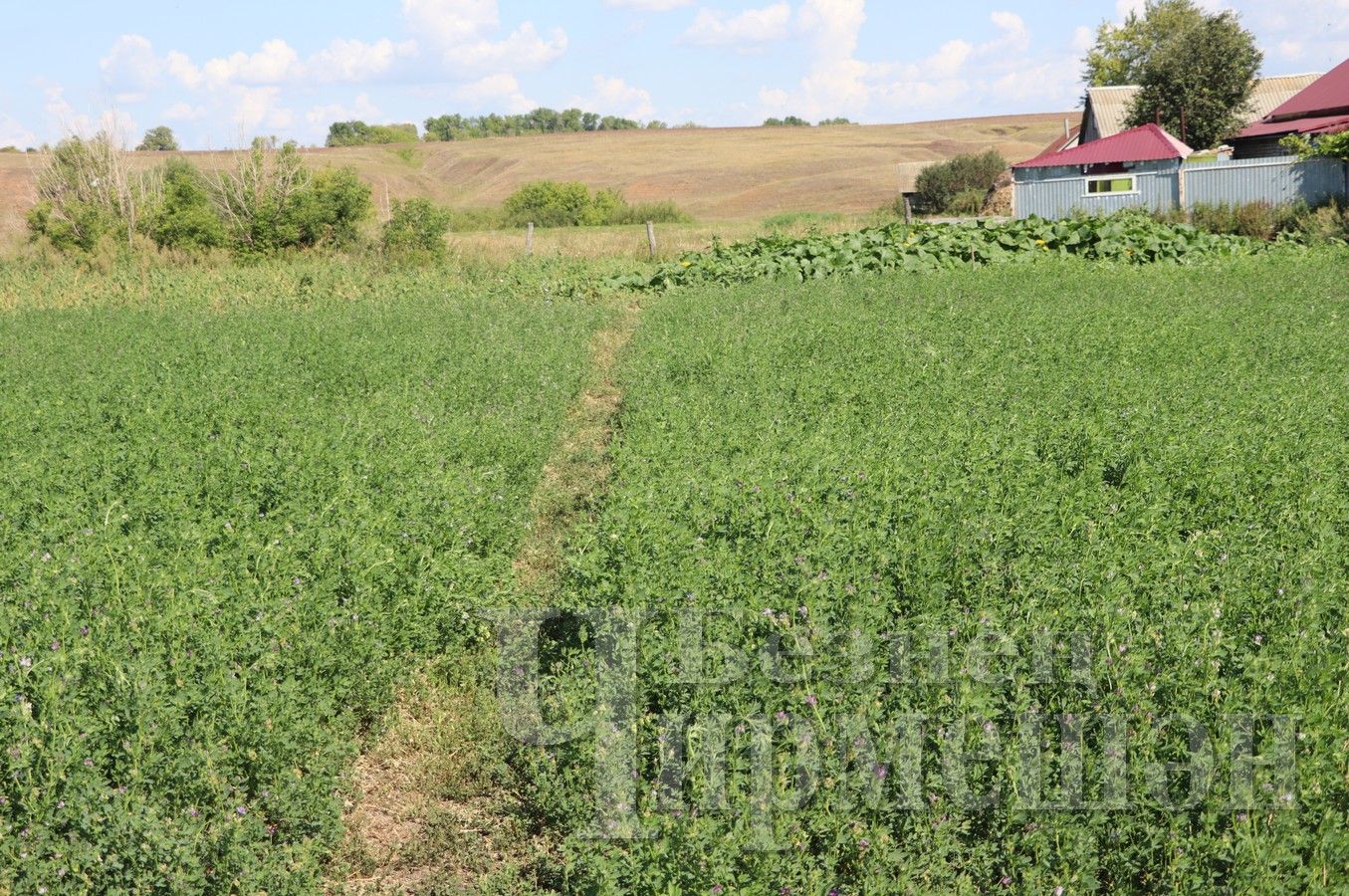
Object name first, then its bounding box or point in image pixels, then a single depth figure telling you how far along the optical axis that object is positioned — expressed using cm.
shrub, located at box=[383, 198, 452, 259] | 2427
